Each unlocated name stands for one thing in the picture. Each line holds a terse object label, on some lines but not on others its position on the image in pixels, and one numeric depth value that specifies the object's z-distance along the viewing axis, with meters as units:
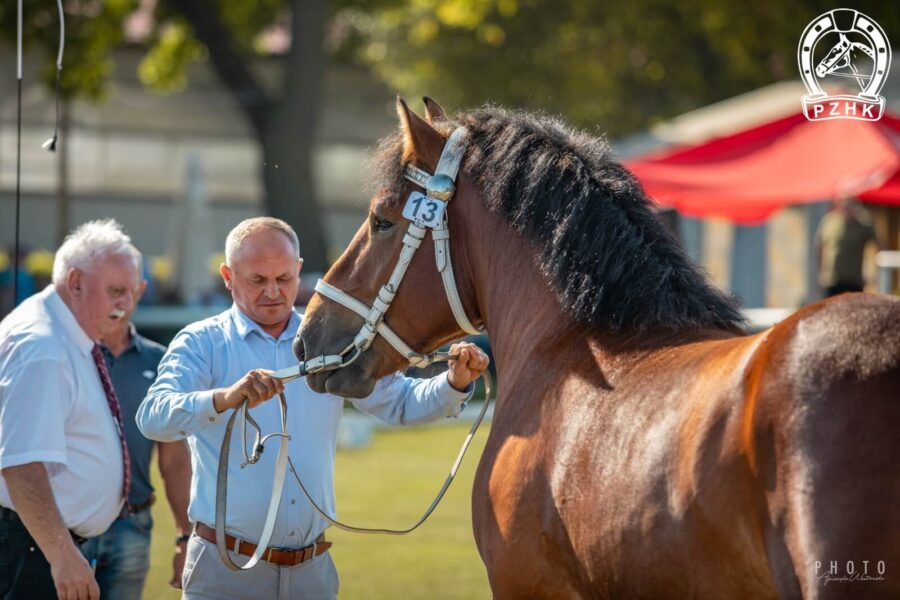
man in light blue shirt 7.60
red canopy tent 18.16
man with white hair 7.64
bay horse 4.74
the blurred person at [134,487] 9.09
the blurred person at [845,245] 25.48
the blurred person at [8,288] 29.22
